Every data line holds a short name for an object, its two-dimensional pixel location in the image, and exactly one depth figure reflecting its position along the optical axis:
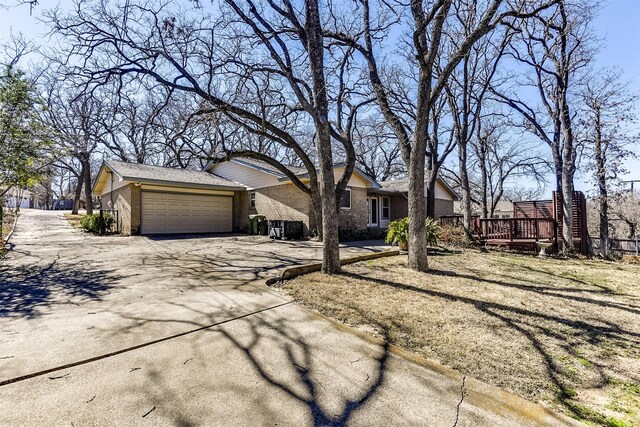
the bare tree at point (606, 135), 10.84
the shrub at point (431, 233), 9.43
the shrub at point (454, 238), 12.10
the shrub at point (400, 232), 9.40
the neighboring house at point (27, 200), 52.41
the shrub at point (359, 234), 14.83
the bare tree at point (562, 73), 10.66
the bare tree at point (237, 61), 6.41
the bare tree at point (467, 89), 13.32
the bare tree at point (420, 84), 5.75
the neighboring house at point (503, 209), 36.41
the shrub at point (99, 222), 15.87
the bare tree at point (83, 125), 21.50
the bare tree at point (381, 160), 26.25
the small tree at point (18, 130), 7.55
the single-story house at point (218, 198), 14.73
